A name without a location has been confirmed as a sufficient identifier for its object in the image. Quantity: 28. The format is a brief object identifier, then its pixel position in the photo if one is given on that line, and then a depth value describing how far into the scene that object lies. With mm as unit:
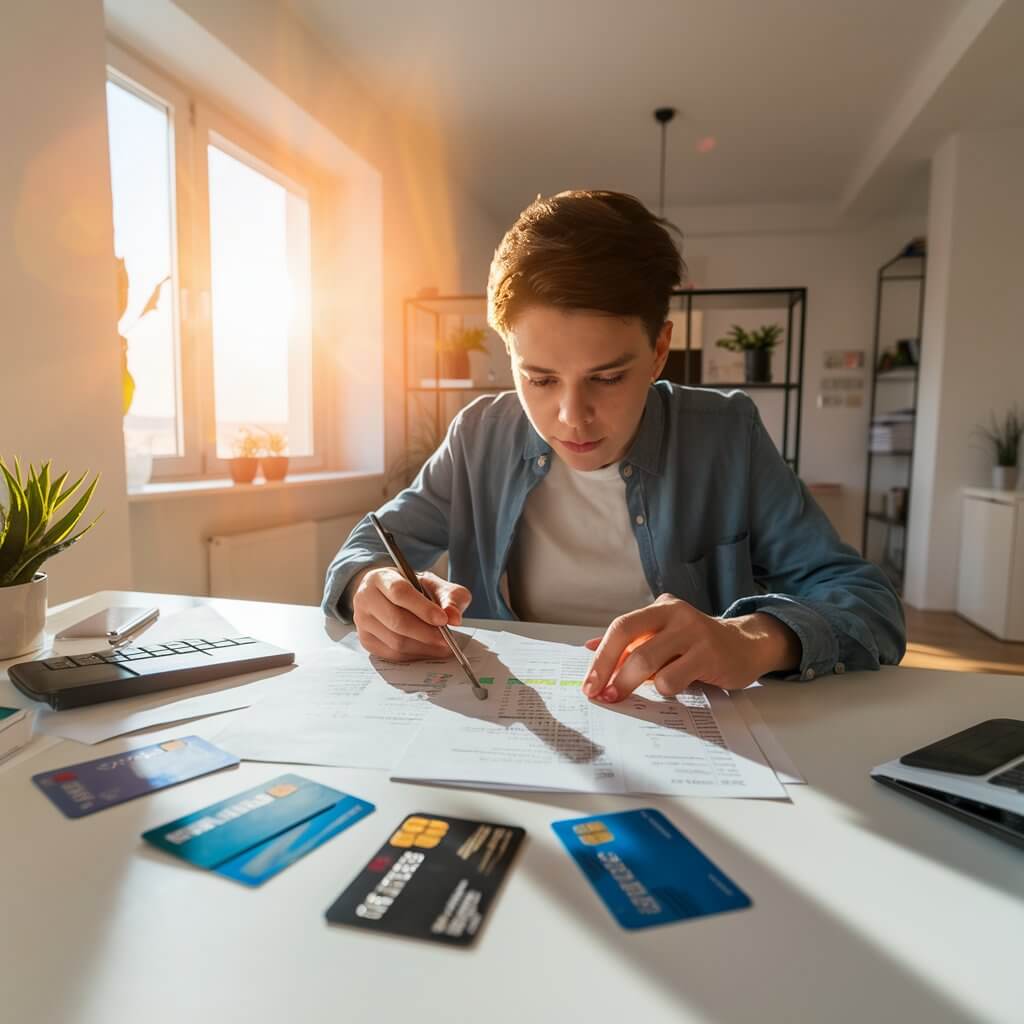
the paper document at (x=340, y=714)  564
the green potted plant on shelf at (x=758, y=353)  3473
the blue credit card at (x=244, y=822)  428
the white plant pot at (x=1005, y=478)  3582
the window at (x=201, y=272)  2268
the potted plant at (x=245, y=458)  2496
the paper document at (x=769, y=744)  536
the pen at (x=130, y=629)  854
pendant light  3535
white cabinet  3328
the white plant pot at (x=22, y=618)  807
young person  754
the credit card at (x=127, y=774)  494
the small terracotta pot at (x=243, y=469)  2494
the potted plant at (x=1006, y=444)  3599
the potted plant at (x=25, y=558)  812
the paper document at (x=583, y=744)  521
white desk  316
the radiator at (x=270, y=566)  2293
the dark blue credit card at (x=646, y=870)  379
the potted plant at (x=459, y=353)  3686
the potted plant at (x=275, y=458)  2627
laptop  458
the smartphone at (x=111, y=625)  883
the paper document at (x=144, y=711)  615
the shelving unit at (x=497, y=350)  3550
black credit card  365
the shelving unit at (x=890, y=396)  4941
